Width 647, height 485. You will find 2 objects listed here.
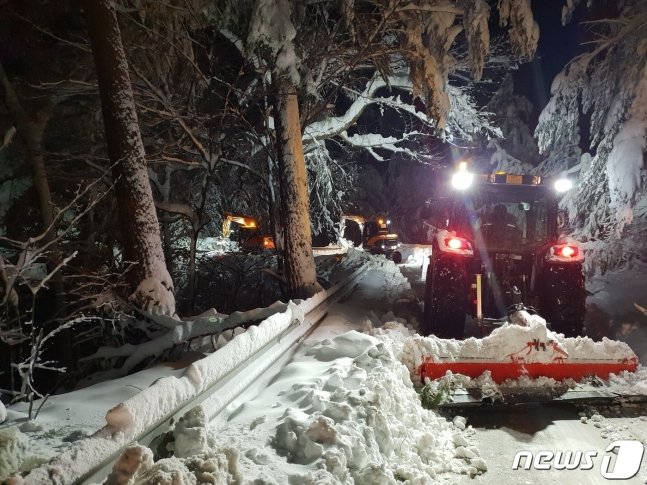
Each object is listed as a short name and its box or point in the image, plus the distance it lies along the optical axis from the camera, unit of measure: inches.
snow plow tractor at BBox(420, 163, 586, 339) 226.2
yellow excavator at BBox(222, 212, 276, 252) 706.8
